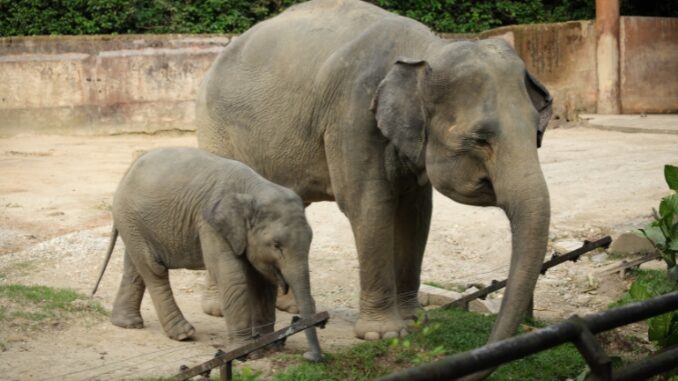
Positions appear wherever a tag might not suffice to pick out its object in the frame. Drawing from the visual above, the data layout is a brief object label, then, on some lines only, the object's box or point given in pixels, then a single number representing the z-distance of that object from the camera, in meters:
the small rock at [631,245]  17.41
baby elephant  12.26
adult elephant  10.82
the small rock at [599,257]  17.69
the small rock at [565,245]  18.14
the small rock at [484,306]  14.80
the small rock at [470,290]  15.73
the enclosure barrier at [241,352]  10.98
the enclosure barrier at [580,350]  5.28
